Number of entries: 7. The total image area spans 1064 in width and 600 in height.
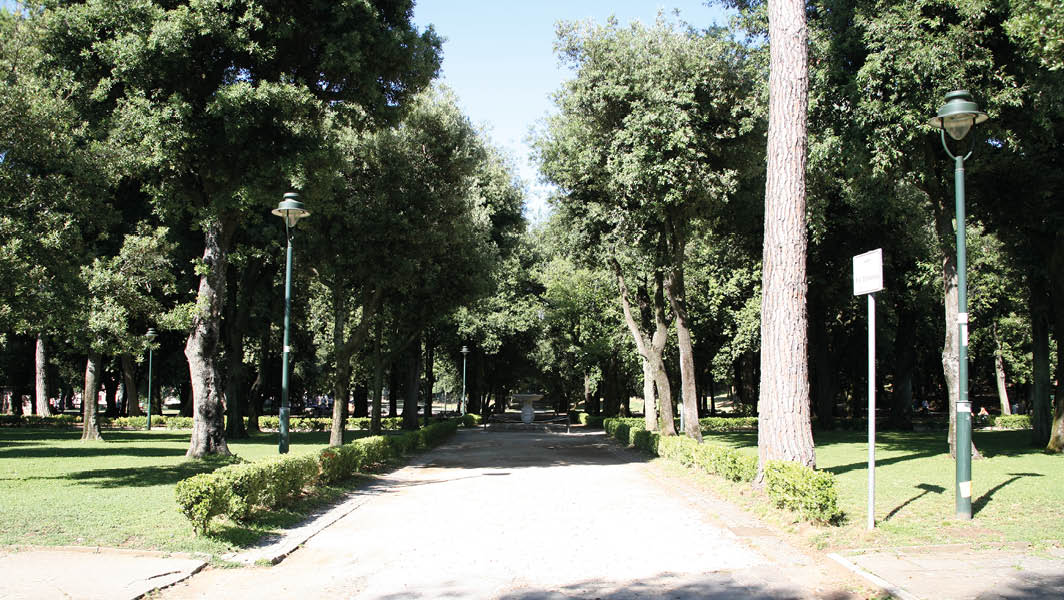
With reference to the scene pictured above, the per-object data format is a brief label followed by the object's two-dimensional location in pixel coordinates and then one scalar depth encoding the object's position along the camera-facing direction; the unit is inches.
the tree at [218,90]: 558.9
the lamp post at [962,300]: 345.7
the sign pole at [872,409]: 322.3
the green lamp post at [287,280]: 498.6
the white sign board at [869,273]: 329.4
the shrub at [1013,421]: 1444.4
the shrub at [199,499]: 313.7
